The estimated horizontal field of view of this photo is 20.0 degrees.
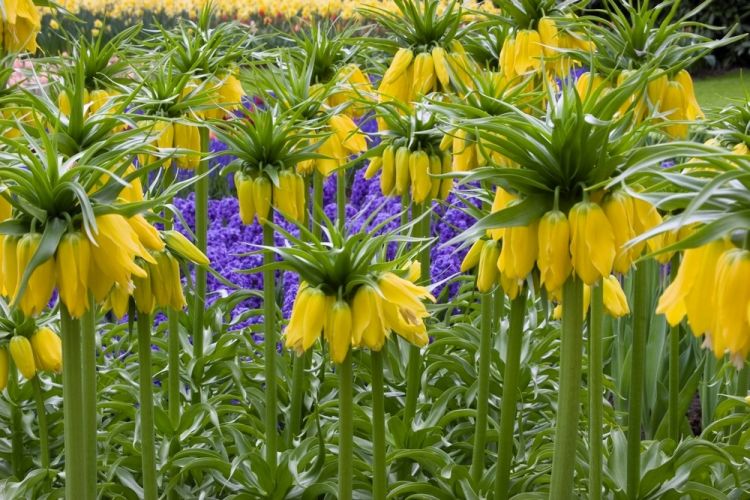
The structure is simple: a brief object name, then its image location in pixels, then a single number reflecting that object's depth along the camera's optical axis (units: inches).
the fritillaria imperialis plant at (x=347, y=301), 139.8
